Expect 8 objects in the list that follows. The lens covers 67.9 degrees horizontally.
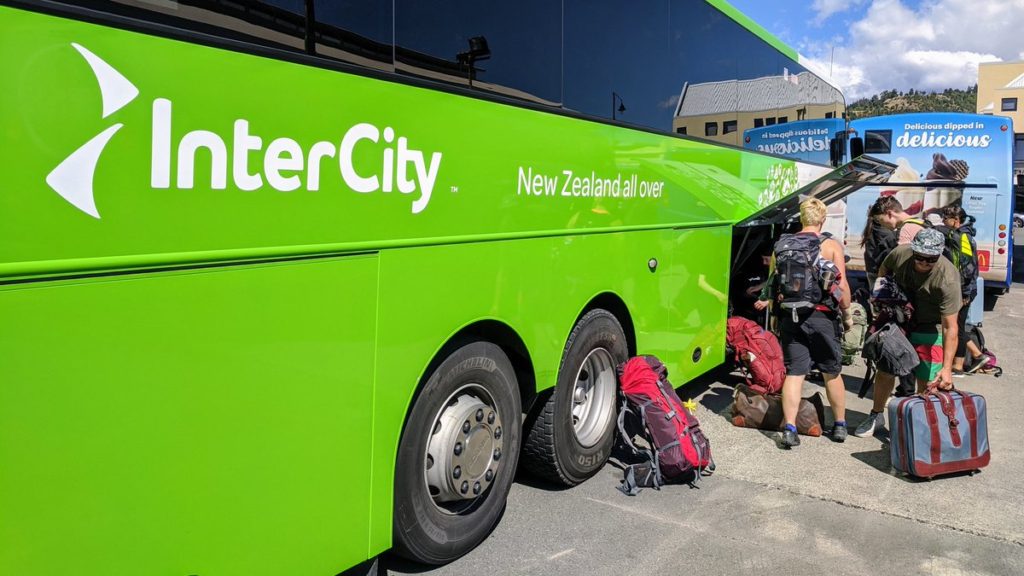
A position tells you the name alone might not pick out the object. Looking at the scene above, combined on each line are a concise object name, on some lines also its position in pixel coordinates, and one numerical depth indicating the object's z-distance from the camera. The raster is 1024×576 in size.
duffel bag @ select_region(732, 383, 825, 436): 6.08
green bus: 1.99
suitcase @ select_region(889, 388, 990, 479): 5.02
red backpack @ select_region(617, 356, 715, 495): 4.86
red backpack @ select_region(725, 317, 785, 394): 6.30
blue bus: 12.81
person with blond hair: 5.74
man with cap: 5.47
